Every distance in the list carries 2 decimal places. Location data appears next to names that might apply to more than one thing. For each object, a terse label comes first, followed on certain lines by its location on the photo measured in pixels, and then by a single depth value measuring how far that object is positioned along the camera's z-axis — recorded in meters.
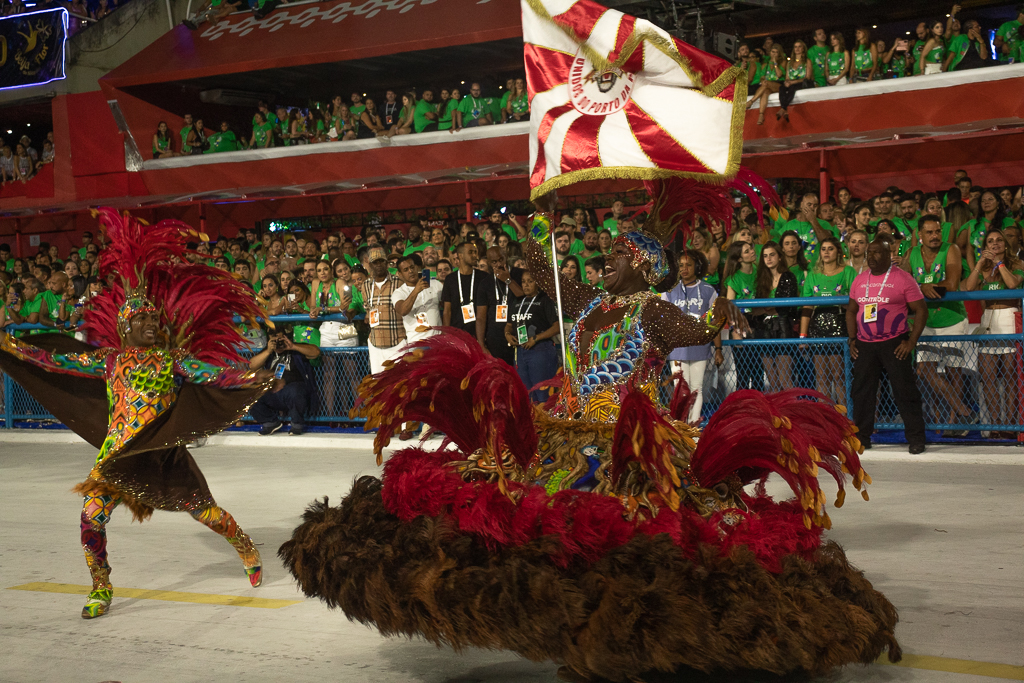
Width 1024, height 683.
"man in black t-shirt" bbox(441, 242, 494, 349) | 10.62
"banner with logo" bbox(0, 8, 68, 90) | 23.25
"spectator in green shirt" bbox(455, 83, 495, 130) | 17.40
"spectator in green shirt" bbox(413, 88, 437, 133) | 18.00
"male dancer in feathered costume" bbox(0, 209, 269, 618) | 5.51
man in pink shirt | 8.85
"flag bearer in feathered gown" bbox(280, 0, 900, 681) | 3.37
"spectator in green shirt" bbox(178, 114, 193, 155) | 21.47
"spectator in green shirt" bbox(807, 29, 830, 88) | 14.61
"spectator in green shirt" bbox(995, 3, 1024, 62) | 13.29
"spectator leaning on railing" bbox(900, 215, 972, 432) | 9.10
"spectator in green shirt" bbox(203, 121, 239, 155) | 20.80
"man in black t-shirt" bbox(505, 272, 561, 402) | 10.21
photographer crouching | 11.50
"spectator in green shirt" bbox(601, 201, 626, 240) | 12.07
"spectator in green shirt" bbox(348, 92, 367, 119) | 19.38
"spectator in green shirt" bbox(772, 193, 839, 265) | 11.00
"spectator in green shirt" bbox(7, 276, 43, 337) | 14.03
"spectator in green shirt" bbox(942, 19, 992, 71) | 13.44
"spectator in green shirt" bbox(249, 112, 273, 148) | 20.30
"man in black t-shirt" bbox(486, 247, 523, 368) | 10.33
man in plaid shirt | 10.86
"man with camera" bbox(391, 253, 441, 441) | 10.88
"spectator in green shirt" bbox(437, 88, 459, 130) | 17.75
